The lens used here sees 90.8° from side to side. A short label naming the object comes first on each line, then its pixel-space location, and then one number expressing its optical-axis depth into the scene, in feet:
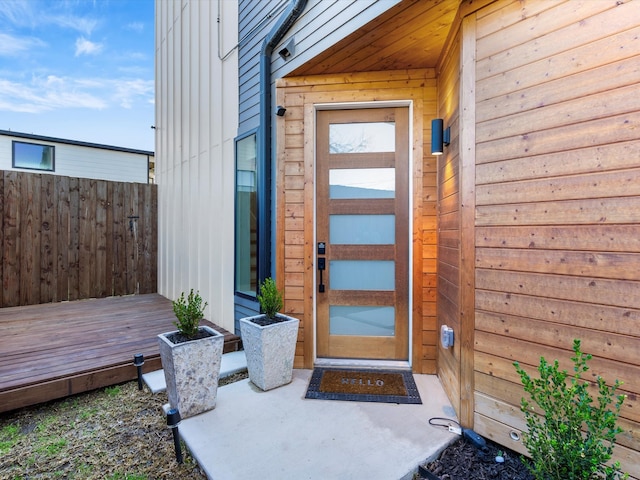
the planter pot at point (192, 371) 7.01
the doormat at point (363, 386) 8.02
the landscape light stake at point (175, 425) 5.89
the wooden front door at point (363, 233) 9.71
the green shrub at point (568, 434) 4.01
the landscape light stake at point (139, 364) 8.55
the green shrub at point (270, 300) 8.87
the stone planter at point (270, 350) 8.34
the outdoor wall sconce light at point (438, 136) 8.36
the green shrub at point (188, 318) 7.63
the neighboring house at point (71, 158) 28.94
